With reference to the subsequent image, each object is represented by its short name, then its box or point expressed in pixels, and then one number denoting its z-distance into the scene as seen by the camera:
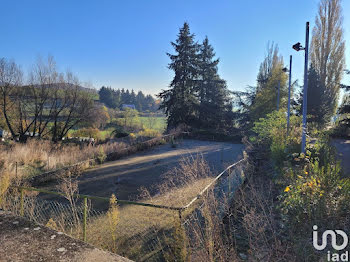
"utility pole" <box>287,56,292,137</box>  8.85
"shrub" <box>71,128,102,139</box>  15.75
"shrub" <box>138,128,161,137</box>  16.84
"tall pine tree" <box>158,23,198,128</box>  21.33
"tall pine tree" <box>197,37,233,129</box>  22.16
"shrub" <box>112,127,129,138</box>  15.58
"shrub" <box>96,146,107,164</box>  9.28
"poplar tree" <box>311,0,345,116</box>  21.41
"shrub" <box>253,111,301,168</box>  6.31
